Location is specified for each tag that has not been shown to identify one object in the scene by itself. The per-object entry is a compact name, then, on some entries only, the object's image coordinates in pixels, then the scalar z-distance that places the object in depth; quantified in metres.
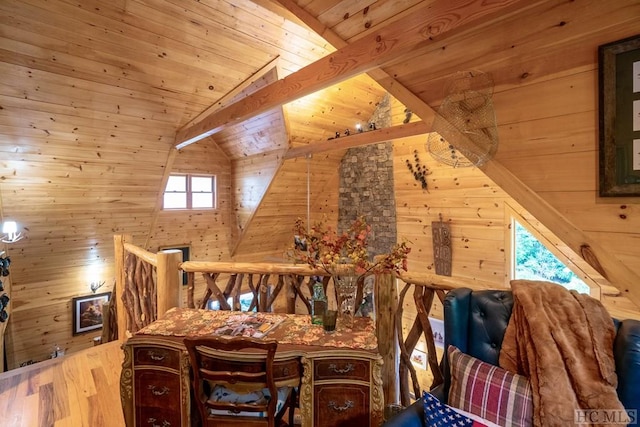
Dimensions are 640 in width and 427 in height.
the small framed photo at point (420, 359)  5.79
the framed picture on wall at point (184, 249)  6.41
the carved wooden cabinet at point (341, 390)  1.63
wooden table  1.63
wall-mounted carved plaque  5.25
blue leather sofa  1.35
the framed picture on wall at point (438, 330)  5.22
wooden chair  1.43
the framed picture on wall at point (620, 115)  1.38
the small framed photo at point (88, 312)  5.68
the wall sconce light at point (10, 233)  4.02
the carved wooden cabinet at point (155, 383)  1.74
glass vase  1.84
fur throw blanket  1.10
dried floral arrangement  1.72
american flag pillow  1.23
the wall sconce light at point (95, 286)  5.71
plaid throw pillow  1.20
